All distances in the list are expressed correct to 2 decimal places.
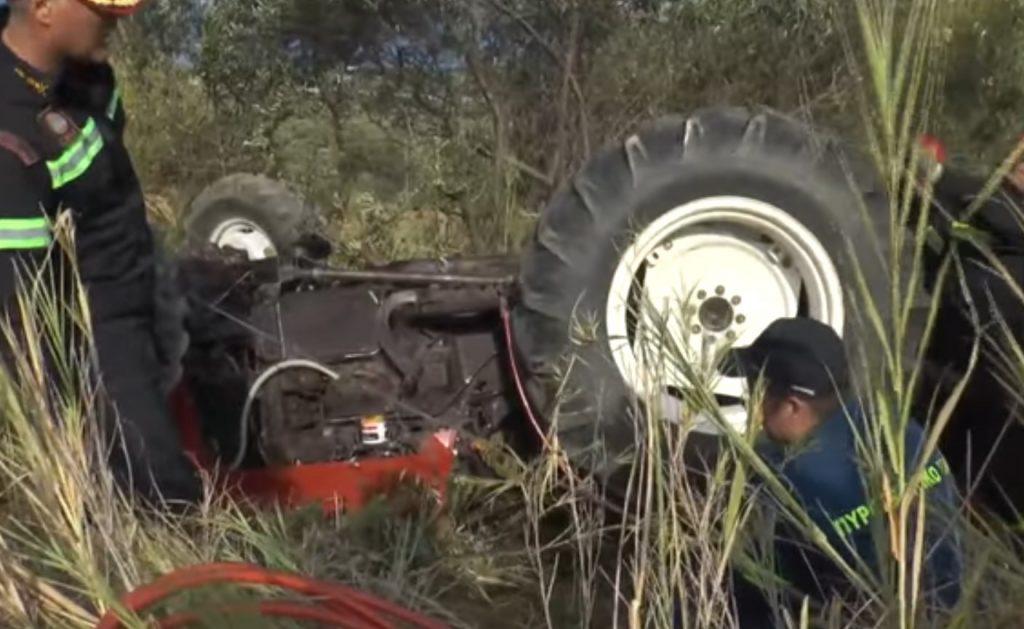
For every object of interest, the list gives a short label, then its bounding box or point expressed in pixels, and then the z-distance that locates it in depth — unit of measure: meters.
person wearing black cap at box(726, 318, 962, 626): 2.28
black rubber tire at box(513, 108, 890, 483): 4.68
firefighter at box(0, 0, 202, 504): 3.69
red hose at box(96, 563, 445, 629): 2.48
